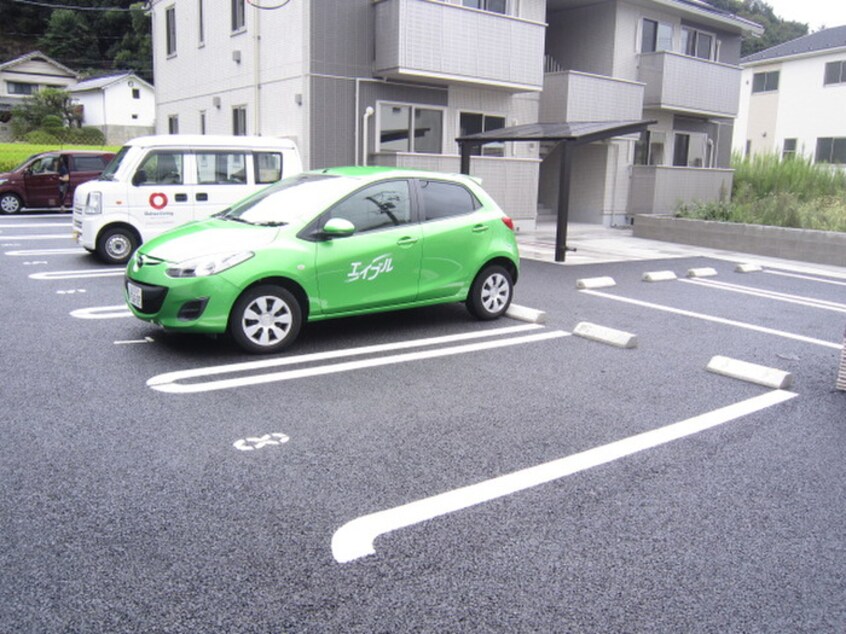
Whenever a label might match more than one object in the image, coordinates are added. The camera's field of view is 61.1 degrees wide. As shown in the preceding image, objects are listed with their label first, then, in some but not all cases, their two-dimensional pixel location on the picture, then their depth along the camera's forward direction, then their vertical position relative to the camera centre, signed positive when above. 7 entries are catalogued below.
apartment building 14.09 +2.26
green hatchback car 5.81 -0.66
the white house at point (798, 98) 28.98 +4.04
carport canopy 11.38 +0.83
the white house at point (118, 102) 43.19 +4.50
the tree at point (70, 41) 50.19 +9.34
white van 9.98 -0.15
